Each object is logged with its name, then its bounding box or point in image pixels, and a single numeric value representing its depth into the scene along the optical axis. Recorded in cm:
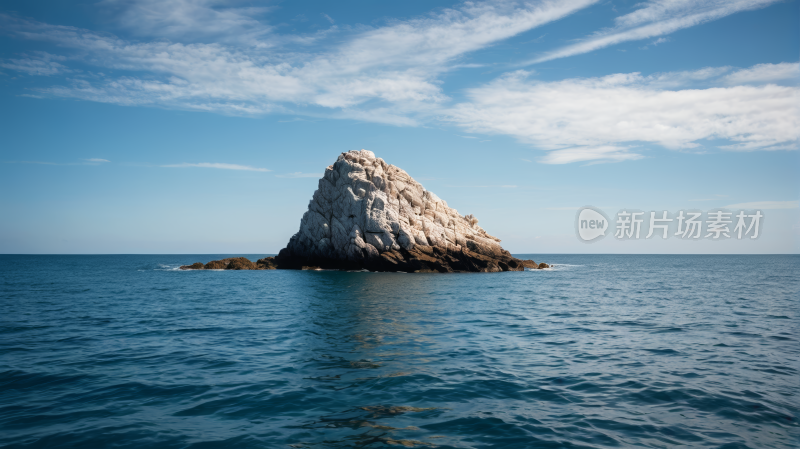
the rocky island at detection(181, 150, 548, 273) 6819
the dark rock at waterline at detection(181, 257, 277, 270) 8300
